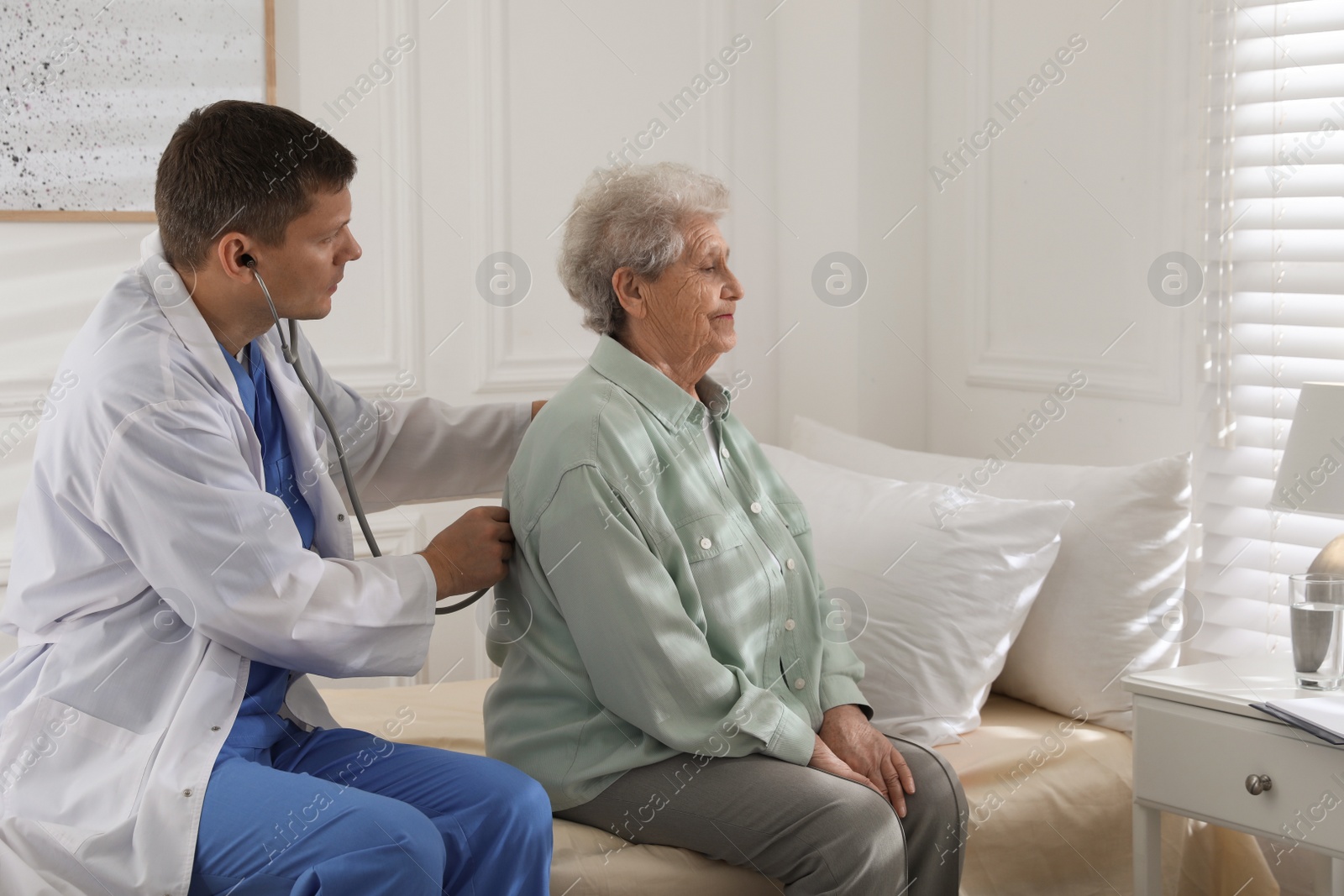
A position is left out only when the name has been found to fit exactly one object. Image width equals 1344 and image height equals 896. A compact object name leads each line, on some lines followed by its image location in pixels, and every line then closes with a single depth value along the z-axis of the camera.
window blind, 1.99
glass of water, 1.68
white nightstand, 1.59
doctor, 1.31
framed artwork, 2.19
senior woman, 1.54
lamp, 1.68
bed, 1.77
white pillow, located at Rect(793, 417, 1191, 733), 2.00
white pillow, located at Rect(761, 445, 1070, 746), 1.93
